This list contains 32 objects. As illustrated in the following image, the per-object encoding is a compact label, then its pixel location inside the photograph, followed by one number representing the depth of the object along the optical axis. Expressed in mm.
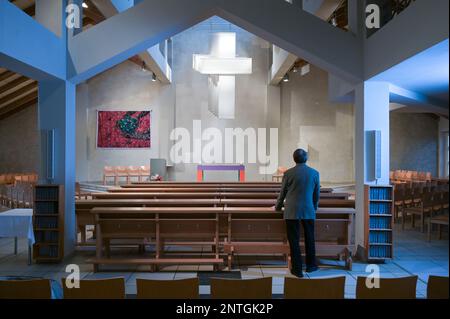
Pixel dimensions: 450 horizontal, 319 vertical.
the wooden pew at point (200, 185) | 9102
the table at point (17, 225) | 5500
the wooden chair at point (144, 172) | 14438
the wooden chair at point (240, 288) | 2645
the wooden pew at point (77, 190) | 9334
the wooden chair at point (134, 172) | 14345
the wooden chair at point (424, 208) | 6860
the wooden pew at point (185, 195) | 7012
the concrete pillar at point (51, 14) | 6168
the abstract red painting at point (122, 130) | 15352
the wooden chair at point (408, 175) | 12352
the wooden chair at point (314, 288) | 2654
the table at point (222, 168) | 12617
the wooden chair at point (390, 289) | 2652
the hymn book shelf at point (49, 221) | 5863
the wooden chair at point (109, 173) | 14259
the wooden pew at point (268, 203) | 6070
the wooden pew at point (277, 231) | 5207
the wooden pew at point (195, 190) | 7984
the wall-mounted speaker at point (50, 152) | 5980
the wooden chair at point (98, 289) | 2627
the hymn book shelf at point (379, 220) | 5844
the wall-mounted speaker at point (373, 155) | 5984
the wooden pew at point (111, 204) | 6051
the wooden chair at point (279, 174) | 13859
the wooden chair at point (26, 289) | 2607
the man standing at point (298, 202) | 4645
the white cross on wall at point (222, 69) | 10344
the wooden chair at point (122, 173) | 14348
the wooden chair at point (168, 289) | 2617
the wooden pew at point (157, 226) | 5254
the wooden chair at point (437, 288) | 2283
